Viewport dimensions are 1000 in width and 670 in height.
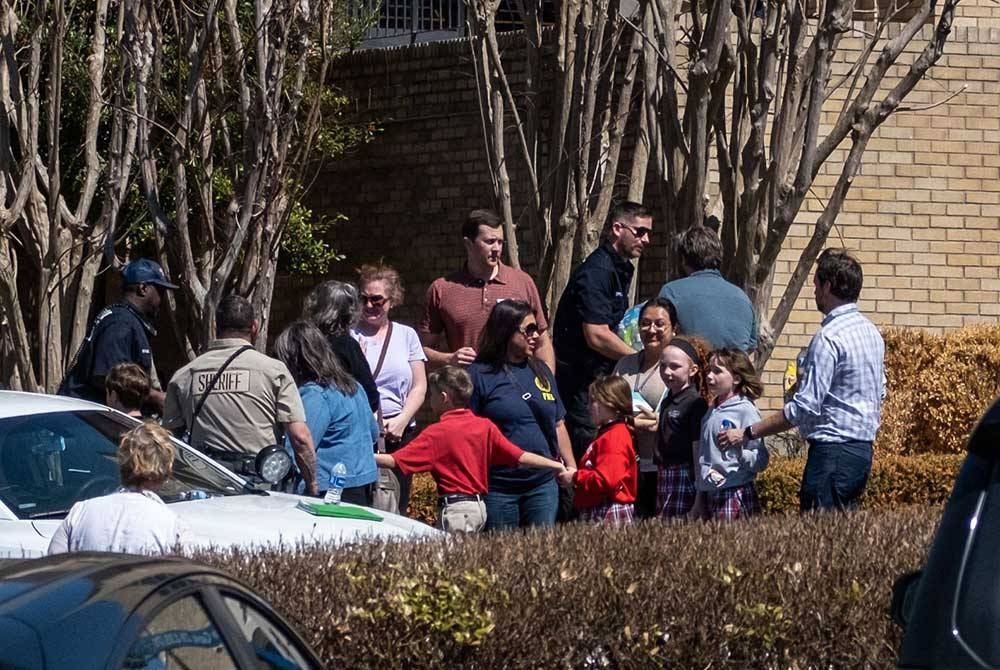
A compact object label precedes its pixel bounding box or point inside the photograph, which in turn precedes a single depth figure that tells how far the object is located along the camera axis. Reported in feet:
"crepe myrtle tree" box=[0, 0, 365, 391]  69.82
